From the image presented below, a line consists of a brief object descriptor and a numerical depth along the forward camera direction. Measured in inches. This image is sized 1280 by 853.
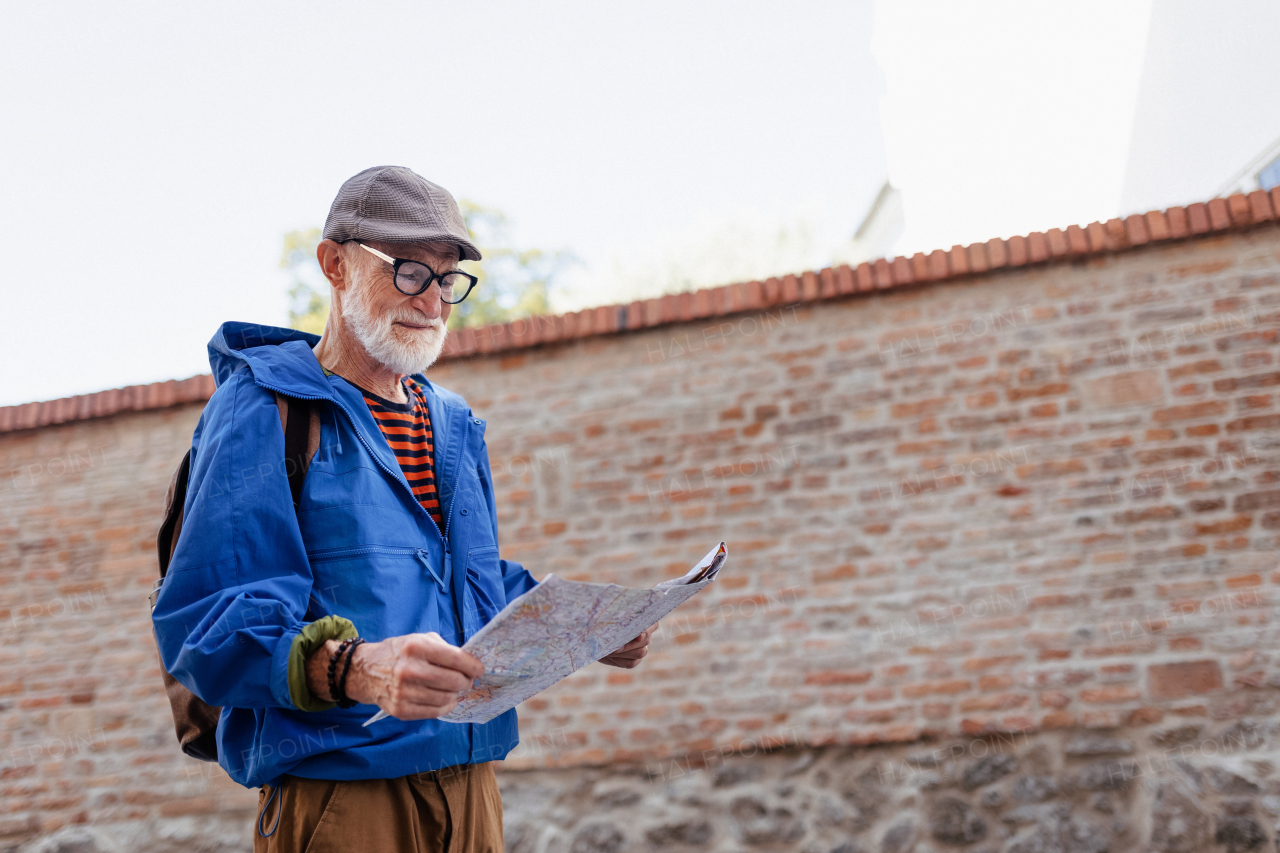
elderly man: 53.3
